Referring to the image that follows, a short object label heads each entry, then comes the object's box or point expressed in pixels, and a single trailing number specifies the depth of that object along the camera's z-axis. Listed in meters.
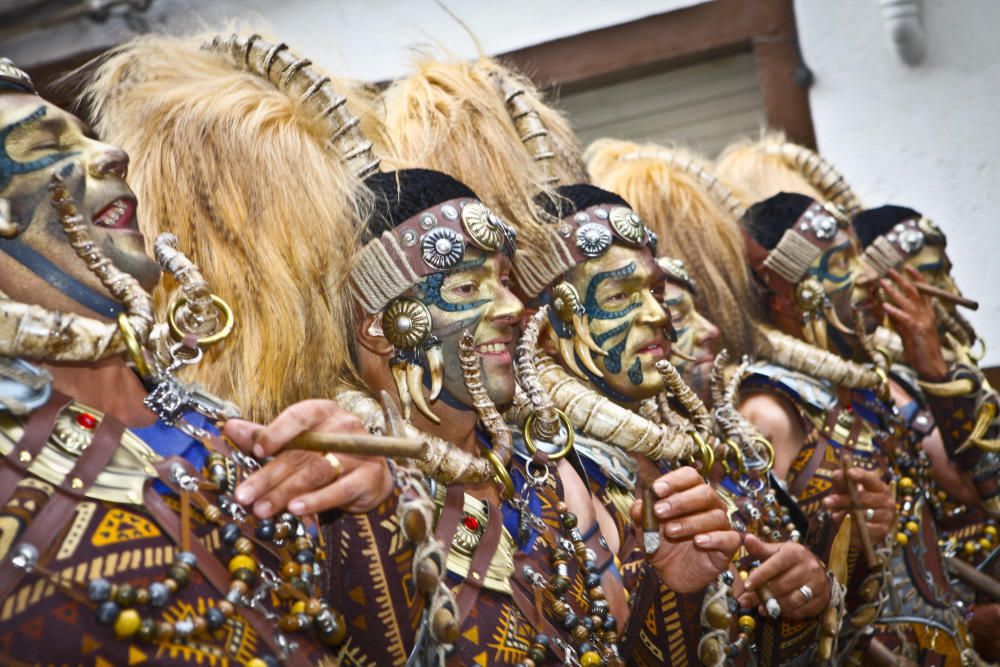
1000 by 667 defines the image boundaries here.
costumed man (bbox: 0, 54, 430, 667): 1.52
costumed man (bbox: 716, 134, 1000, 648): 4.19
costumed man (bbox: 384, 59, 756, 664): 2.79
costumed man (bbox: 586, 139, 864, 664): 2.79
